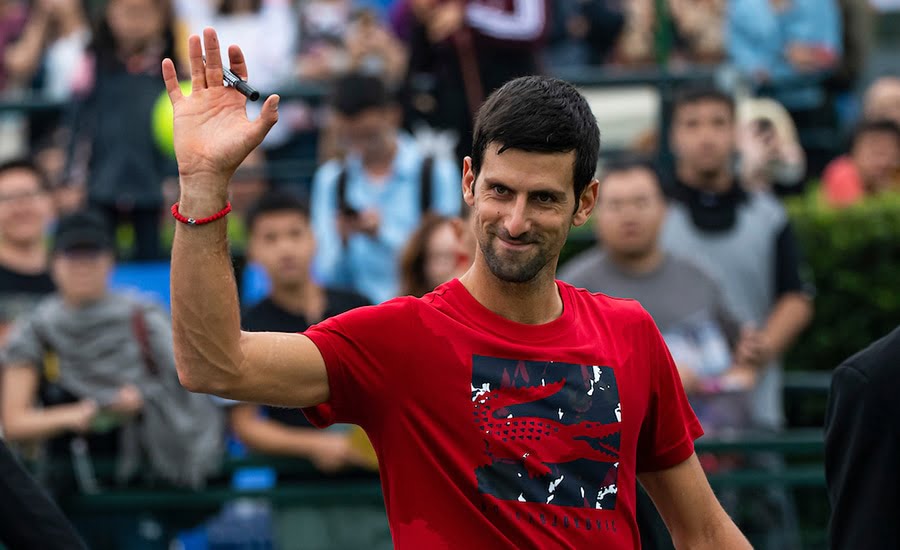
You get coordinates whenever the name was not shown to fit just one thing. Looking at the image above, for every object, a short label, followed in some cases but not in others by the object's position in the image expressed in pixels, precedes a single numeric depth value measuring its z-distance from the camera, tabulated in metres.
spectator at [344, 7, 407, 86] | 20.34
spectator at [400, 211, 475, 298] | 14.48
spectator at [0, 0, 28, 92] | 24.89
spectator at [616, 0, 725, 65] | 22.28
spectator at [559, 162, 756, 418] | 15.43
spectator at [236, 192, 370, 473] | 14.94
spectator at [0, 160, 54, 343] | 16.87
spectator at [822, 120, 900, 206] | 19.75
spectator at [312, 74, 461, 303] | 17.27
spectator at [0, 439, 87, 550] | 8.41
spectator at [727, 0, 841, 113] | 21.95
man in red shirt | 7.39
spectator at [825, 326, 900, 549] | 6.59
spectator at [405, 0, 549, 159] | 18.80
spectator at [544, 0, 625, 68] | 23.50
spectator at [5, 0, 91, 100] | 24.09
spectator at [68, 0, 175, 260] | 19.00
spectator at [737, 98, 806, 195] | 20.08
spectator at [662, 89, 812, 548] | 16.30
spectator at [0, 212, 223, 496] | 14.90
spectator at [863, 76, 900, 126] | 21.50
